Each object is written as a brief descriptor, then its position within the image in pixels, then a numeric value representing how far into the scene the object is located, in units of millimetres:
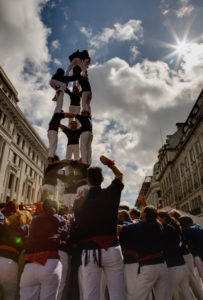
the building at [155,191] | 65488
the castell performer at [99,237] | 2412
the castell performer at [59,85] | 6296
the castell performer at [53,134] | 5656
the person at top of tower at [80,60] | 7418
